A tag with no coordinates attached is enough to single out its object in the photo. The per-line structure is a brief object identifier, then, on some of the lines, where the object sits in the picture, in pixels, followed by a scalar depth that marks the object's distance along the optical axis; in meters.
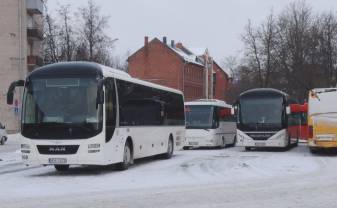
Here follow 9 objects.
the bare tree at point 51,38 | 58.78
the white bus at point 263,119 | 30.98
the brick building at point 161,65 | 108.38
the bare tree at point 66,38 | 58.34
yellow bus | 26.80
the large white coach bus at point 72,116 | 17.52
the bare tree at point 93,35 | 58.72
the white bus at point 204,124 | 33.97
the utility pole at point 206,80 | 121.88
